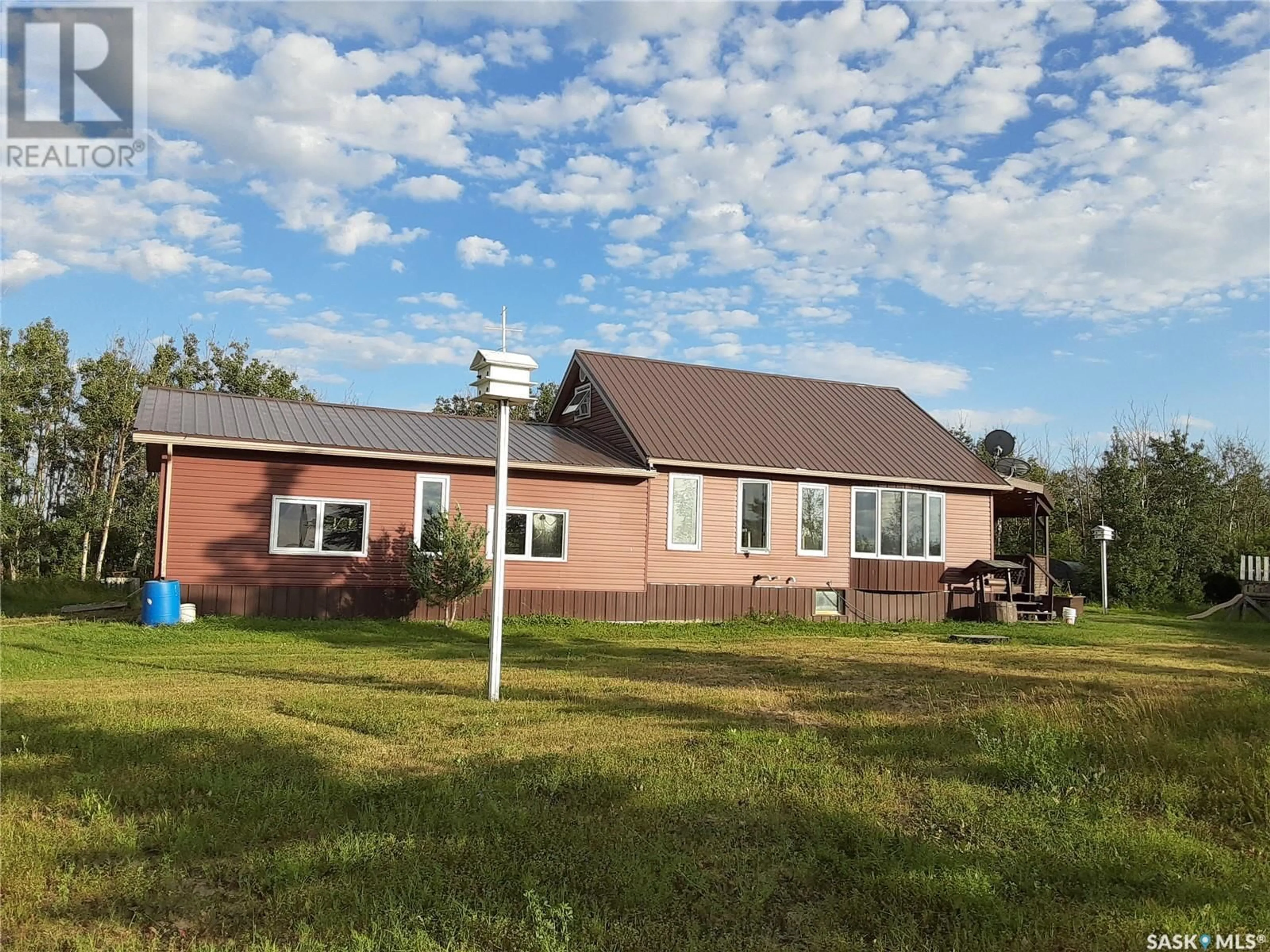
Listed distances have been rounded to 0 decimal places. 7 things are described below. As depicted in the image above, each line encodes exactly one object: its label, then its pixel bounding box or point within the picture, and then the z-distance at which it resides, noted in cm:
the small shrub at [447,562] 1681
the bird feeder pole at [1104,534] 2573
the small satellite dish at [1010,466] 2530
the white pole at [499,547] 879
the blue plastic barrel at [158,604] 1491
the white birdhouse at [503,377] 899
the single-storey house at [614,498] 1661
